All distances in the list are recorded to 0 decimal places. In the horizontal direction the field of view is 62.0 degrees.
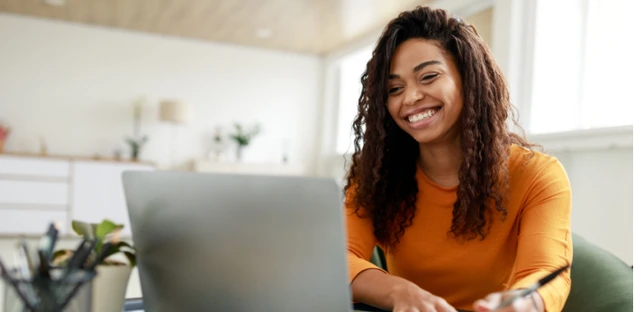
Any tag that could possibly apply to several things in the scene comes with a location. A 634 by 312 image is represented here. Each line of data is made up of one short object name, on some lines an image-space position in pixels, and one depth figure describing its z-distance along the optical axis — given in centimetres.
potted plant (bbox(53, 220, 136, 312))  84
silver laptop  63
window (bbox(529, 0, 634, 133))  308
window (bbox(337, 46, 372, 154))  673
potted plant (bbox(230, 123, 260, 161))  660
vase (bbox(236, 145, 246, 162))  666
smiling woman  125
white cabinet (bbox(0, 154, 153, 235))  520
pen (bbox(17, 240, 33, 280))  65
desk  106
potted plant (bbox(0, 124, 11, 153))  548
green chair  121
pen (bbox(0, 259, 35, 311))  62
